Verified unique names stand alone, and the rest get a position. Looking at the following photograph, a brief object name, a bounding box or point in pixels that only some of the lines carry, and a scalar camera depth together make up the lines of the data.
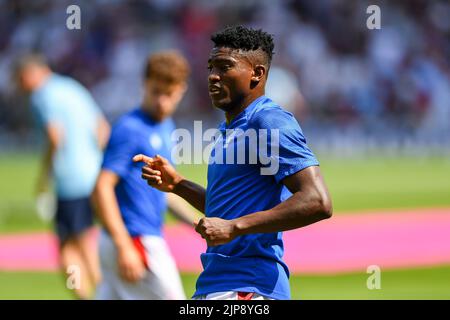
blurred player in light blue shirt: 19.17
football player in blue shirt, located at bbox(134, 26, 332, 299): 8.95
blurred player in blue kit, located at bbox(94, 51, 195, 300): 13.84
